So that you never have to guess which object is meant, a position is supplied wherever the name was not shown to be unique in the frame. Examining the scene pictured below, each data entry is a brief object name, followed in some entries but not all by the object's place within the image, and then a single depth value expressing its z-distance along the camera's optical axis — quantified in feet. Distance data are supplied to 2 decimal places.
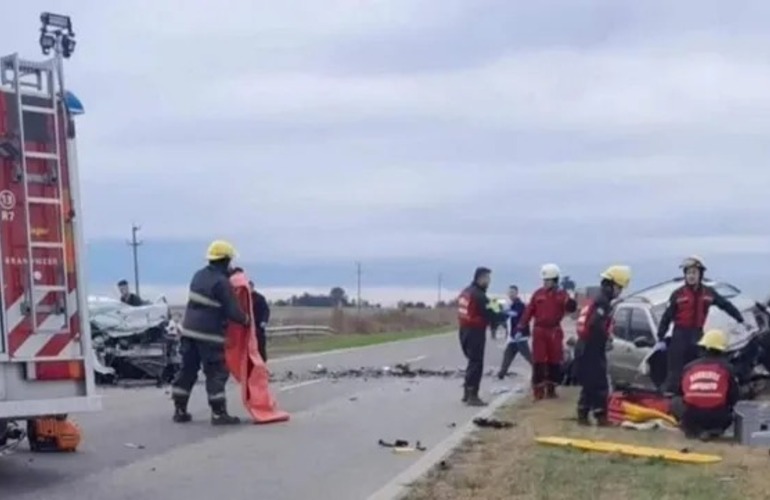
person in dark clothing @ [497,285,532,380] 84.92
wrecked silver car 54.80
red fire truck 36.14
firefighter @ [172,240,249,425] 53.16
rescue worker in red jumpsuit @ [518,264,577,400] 64.54
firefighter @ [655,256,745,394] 54.03
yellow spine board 39.93
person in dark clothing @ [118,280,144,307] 83.87
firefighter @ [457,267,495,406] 61.98
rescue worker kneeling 46.03
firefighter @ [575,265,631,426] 52.49
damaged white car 78.74
